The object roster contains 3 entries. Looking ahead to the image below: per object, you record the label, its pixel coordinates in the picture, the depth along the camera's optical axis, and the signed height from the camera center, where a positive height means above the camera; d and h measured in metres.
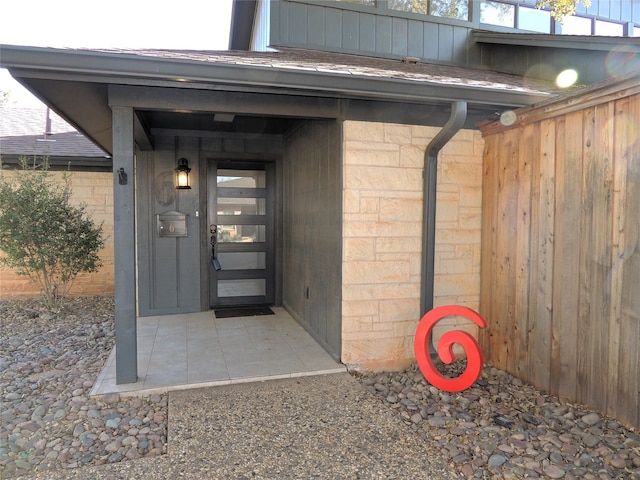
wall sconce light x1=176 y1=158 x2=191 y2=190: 5.77 +0.67
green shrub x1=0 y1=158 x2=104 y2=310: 6.07 -0.15
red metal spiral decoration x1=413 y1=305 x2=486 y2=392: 3.26 -0.98
